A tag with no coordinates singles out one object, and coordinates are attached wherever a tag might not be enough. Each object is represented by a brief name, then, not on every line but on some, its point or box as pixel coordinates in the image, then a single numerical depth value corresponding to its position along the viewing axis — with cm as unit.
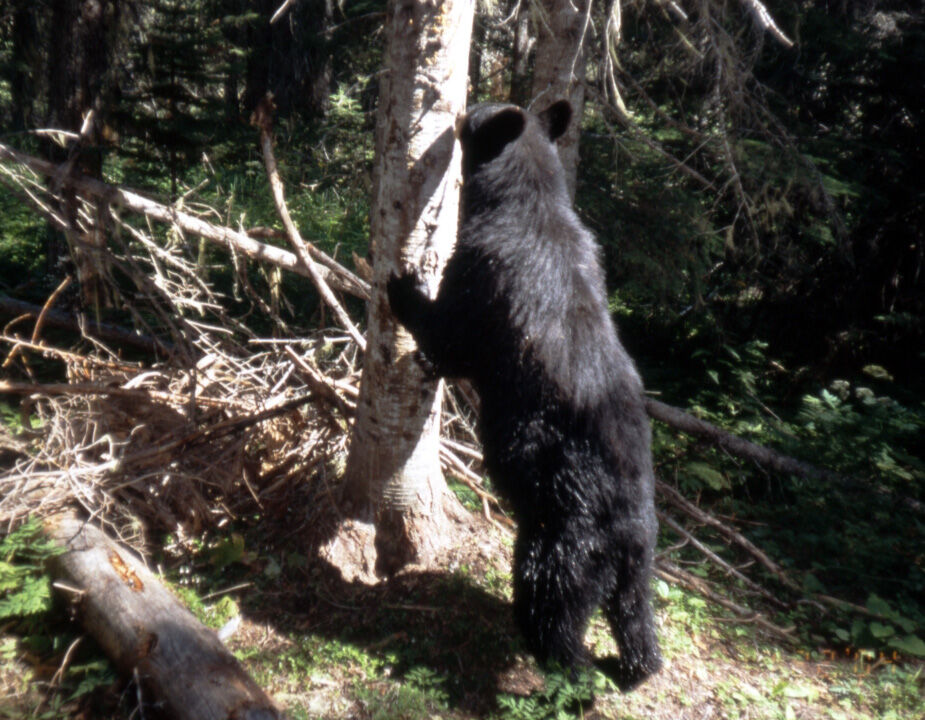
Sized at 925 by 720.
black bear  341
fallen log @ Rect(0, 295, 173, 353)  658
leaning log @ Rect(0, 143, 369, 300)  464
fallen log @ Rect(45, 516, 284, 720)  295
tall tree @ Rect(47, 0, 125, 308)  632
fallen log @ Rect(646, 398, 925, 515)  502
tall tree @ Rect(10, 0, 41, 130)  862
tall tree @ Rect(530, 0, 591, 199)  564
